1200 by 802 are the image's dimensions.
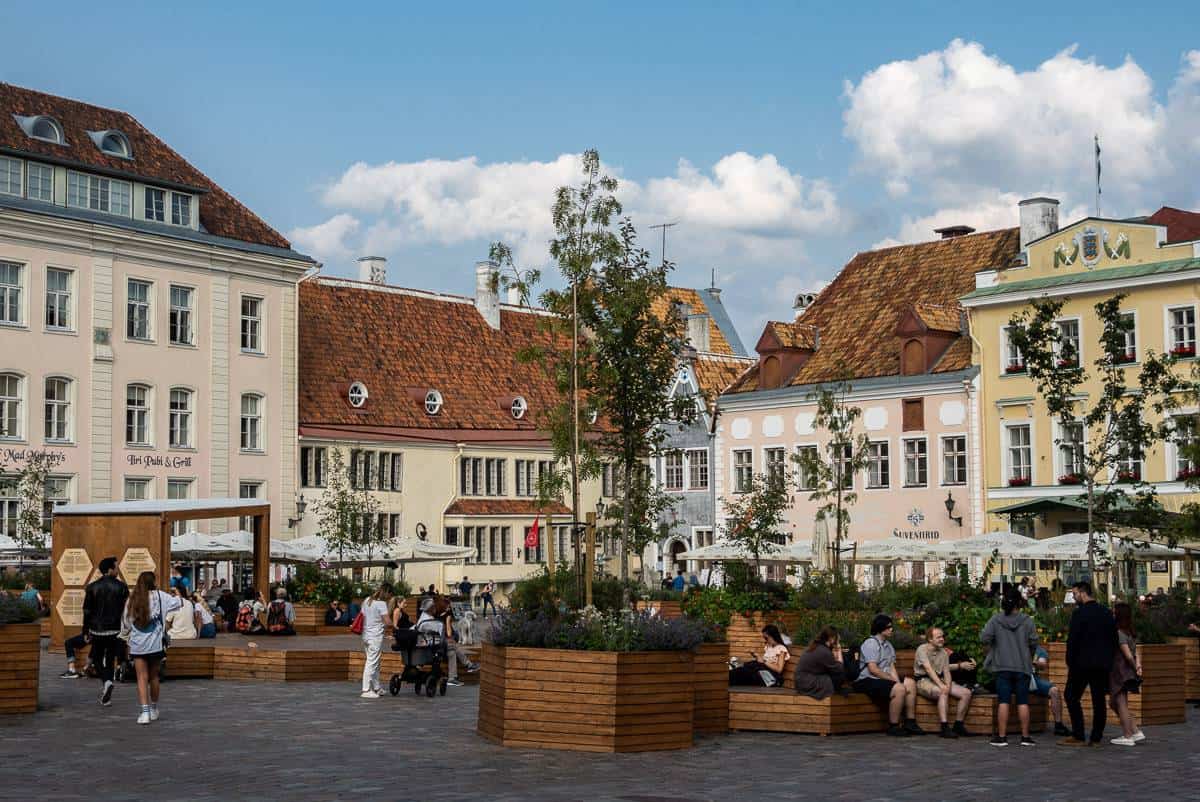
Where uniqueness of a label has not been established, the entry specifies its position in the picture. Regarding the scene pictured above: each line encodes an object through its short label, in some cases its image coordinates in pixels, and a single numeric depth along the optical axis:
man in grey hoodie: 17.44
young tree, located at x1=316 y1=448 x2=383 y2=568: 48.97
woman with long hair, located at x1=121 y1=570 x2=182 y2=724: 18.48
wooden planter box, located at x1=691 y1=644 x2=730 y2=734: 17.92
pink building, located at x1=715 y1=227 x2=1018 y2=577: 50.59
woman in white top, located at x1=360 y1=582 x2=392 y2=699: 22.59
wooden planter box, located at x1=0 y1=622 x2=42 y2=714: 18.81
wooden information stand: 28.33
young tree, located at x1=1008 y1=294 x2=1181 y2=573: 30.36
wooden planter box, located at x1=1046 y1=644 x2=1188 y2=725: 19.55
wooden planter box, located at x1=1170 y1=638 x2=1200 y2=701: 23.03
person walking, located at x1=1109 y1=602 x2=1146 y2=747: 17.53
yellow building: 45.19
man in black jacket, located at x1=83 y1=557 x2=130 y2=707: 20.11
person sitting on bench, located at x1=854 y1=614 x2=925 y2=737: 18.06
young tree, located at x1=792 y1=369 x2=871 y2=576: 41.34
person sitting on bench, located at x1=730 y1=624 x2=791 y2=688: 19.80
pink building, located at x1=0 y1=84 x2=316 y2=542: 51.31
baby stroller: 23.08
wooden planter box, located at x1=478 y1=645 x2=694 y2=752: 15.89
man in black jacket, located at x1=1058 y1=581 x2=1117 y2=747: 17.34
